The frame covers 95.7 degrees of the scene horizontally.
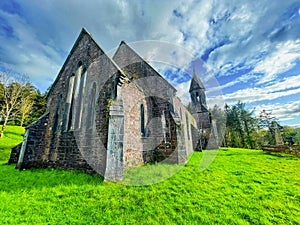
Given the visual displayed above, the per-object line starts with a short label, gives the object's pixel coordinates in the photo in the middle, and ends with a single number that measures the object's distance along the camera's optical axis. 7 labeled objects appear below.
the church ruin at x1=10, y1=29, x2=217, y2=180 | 7.15
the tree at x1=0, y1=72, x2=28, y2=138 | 22.98
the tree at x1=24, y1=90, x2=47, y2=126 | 30.62
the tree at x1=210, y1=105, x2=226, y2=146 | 44.52
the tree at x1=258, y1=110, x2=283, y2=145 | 40.62
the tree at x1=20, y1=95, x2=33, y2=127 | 25.37
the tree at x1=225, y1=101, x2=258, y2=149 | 40.02
